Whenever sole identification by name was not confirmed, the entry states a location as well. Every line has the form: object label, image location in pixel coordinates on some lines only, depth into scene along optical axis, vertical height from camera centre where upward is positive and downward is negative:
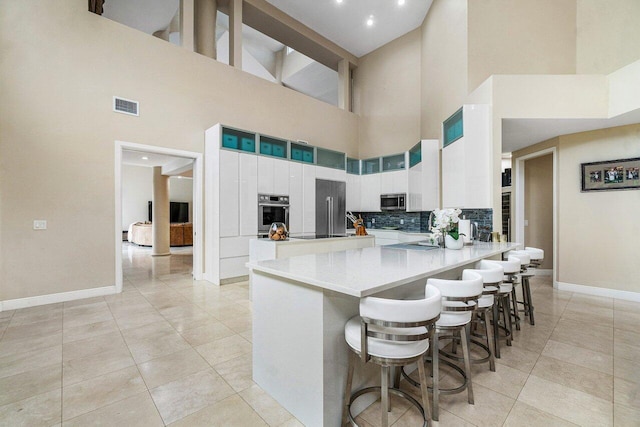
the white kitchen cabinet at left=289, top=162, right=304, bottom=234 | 5.66 +0.32
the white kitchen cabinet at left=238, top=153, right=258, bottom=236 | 4.96 +0.36
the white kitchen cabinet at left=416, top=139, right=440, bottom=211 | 5.47 +0.80
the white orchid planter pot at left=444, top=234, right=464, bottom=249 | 3.00 -0.32
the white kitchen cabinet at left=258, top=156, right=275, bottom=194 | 5.20 +0.74
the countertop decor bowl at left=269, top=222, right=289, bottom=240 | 3.74 -0.26
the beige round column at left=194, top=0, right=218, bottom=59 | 5.43 +3.68
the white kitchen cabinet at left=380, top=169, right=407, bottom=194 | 6.30 +0.73
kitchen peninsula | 1.56 -0.65
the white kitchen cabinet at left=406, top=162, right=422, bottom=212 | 5.70 +0.49
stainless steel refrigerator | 6.21 +0.15
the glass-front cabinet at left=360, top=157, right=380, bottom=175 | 6.98 +1.21
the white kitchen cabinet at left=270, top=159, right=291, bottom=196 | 5.41 +0.73
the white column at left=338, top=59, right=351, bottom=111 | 7.78 +3.66
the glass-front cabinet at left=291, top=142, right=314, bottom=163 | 5.74 +1.29
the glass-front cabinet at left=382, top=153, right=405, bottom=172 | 6.44 +1.20
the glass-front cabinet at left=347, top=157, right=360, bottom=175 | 7.14 +1.23
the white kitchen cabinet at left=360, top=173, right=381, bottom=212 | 6.90 +0.52
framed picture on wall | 4.16 +0.57
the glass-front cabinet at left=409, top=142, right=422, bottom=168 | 5.60 +1.23
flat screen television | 12.16 +0.12
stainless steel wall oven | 5.21 +0.07
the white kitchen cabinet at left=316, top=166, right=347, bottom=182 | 6.20 +0.92
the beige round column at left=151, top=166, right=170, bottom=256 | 7.90 +0.07
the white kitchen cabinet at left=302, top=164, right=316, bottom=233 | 5.89 +0.33
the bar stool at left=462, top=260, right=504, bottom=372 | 2.13 -0.65
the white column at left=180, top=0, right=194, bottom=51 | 4.95 +3.41
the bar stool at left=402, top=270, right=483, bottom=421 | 1.73 -0.66
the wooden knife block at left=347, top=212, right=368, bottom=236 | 4.82 -0.29
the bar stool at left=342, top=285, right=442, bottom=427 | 1.34 -0.61
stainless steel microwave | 6.26 +0.26
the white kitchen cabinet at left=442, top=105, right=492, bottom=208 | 3.86 +0.77
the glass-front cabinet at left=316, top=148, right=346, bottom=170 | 6.24 +1.27
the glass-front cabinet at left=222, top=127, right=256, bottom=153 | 4.82 +1.32
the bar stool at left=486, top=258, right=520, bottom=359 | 2.57 -0.90
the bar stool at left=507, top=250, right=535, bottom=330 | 3.12 -0.86
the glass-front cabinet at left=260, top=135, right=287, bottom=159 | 5.28 +1.31
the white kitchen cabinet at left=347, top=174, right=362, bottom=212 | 7.04 +0.54
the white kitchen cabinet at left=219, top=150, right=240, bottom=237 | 4.74 +0.36
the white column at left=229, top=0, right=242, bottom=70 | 5.58 +3.65
